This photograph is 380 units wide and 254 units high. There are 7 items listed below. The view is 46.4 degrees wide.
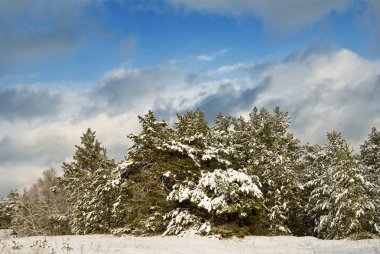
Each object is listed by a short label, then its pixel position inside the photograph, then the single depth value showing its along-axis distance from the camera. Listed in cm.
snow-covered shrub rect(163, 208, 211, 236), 2598
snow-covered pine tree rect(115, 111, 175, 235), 2797
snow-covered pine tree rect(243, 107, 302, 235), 4084
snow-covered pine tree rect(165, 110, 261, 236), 2572
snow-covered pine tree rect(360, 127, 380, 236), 4450
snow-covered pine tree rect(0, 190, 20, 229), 5518
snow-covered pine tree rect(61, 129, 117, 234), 4003
